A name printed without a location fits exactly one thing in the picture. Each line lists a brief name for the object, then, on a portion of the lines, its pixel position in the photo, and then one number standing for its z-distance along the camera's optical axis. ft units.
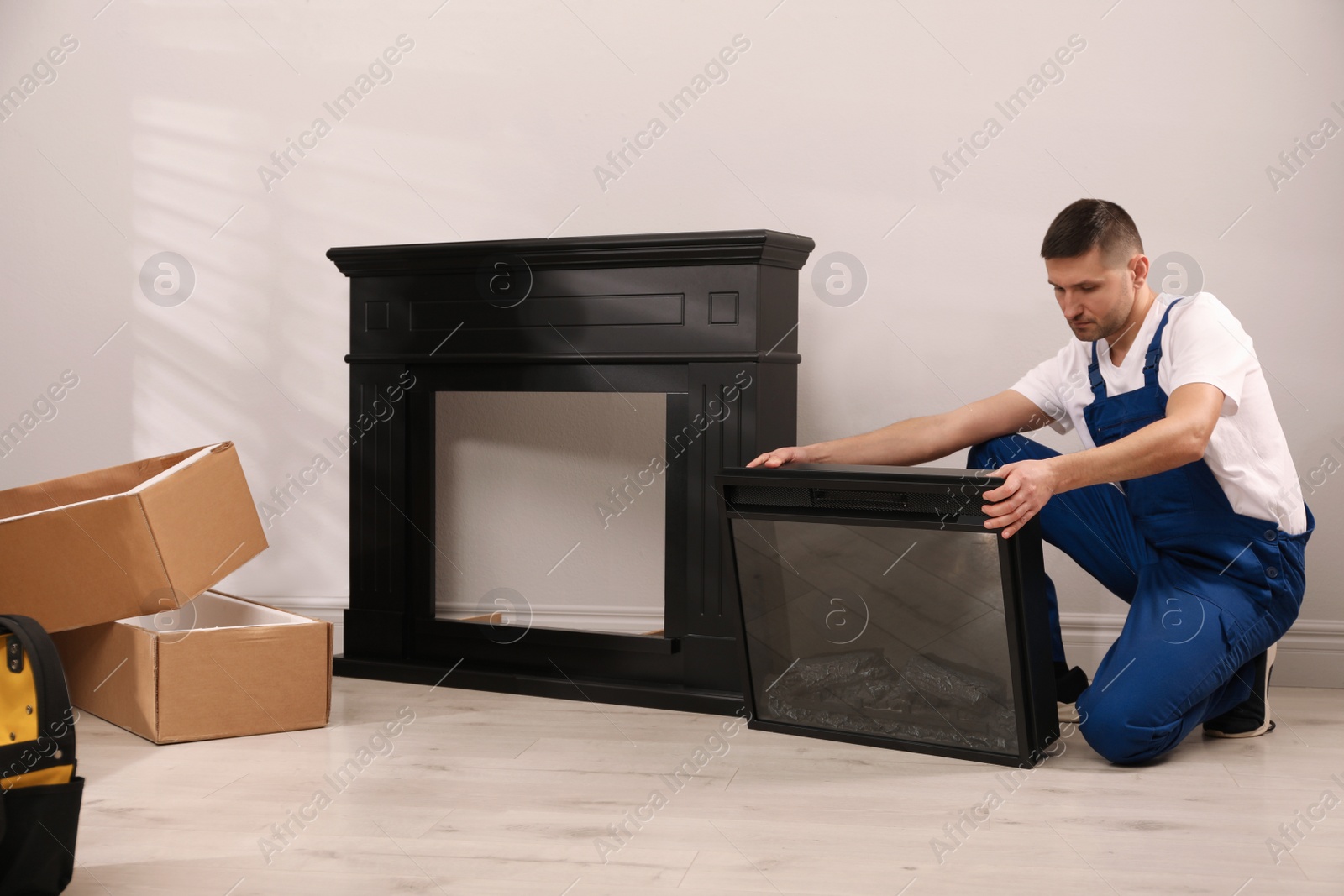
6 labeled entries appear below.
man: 6.07
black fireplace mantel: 7.45
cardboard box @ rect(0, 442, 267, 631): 6.73
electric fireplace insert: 5.96
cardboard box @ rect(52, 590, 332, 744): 6.59
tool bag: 4.13
